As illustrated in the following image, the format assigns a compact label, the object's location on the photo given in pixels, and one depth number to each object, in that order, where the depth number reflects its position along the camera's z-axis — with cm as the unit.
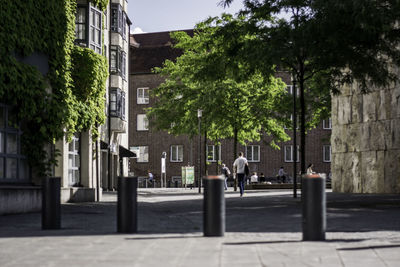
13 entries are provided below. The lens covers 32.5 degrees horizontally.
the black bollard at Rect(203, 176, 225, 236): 865
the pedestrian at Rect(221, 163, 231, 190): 4699
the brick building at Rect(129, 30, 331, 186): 6656
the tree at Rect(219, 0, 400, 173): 1548
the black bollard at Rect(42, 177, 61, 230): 1013
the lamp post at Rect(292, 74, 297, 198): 2094
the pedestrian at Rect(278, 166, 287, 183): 6088
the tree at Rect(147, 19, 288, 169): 3553
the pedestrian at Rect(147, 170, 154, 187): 6336
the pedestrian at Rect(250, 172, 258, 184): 5275
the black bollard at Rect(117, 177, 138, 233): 926
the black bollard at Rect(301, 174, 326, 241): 827
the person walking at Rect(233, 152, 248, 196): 2657
